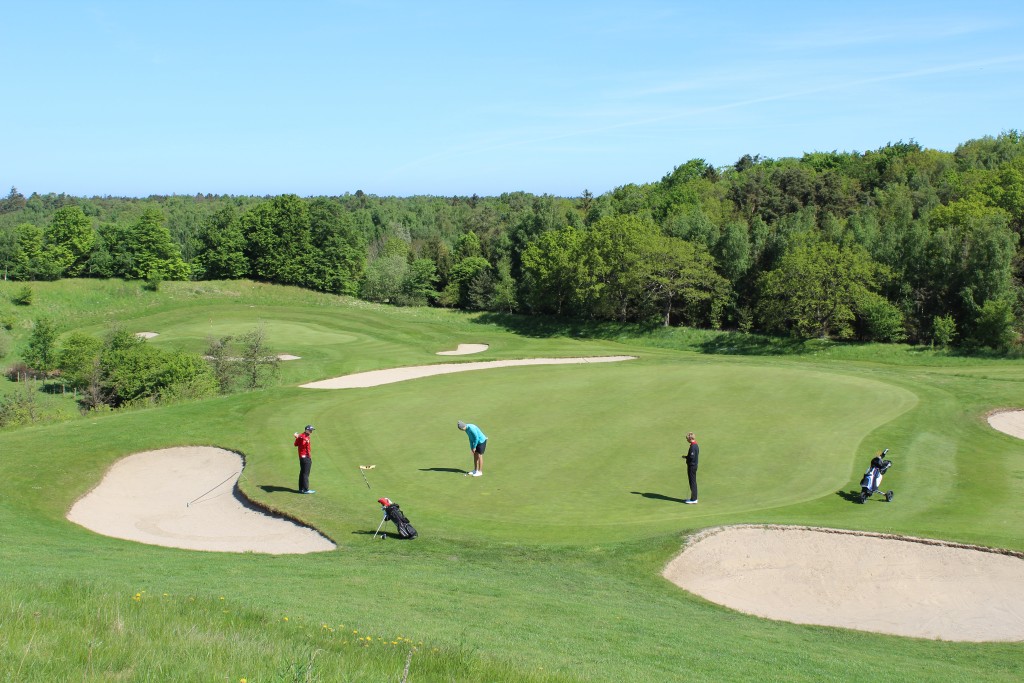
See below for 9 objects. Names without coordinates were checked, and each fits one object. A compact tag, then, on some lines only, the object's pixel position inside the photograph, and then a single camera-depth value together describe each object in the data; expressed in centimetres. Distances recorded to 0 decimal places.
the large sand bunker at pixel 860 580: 1427
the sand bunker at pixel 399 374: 3875
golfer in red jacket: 2066
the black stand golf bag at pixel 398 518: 1730
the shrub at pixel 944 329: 5528
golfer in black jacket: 1983
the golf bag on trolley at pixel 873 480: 2045
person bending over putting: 2164
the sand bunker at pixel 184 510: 1817
